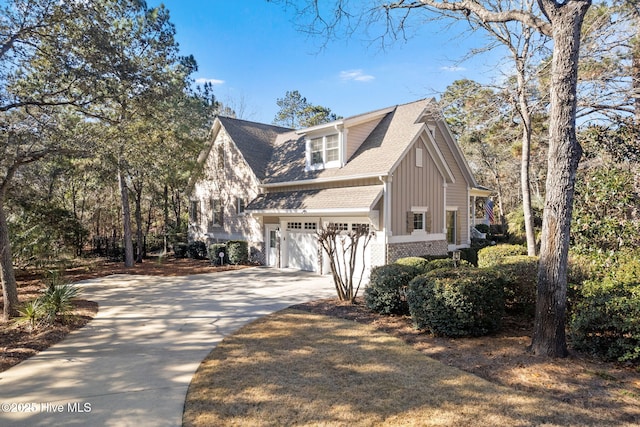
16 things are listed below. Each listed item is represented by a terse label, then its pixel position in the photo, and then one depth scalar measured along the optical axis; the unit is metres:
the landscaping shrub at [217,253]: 17.22
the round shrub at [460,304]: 6.30
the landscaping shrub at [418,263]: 8.16
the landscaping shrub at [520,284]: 7.23
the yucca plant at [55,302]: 7.50
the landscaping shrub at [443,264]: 8.31
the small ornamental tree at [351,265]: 9.11
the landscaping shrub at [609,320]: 4.95
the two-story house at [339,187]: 13.19
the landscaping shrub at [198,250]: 19.91
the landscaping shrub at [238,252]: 16.77
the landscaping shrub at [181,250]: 21.00
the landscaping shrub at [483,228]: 23.72
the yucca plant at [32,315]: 7.21
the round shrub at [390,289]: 7.86
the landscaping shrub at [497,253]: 9.66
